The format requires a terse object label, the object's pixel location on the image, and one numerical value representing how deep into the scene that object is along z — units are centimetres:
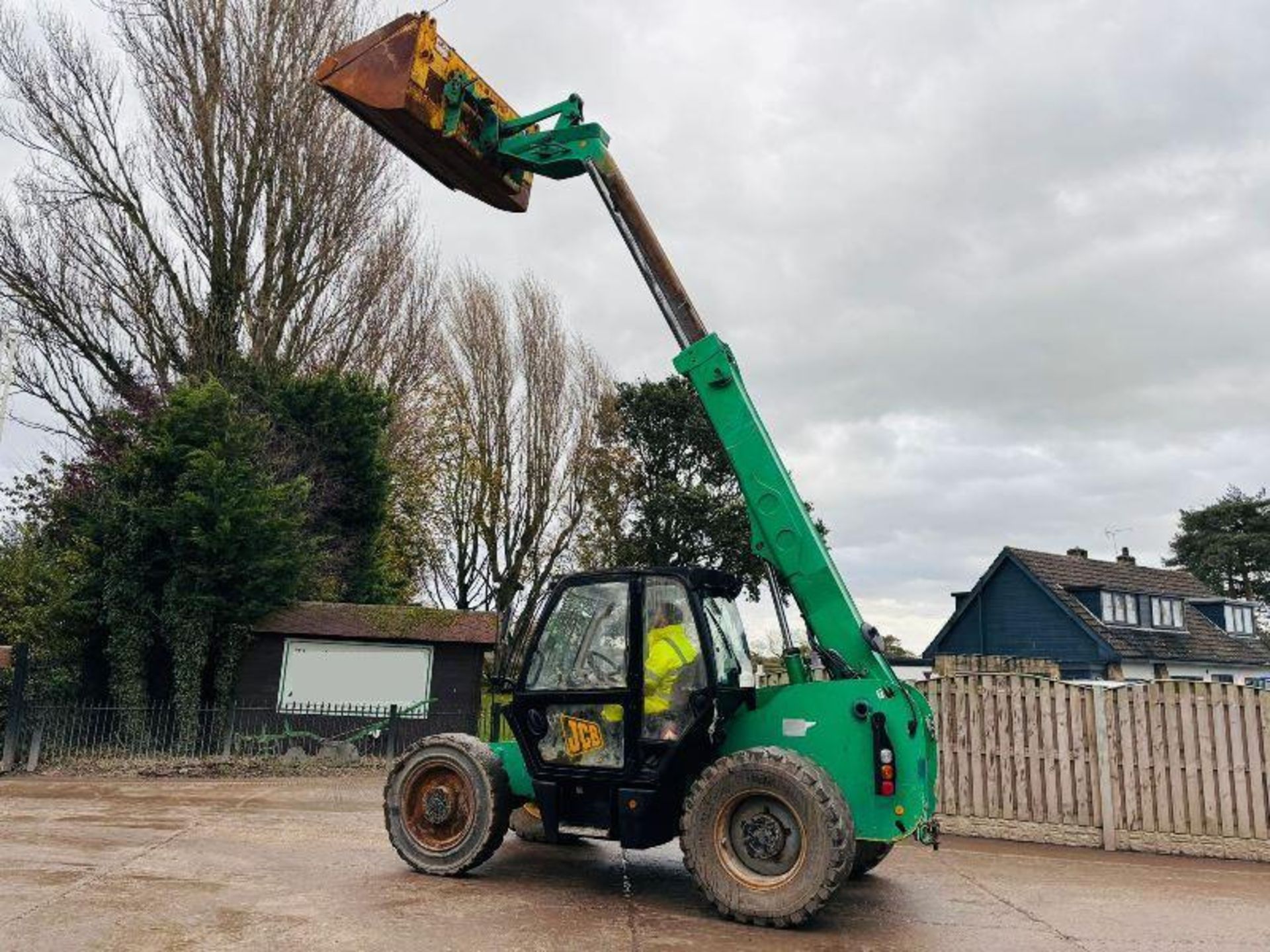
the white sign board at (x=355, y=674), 1468
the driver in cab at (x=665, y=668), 557
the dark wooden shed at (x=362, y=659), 1464
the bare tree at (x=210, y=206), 1750
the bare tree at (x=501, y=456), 2570
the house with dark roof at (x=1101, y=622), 2725
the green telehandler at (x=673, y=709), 517
